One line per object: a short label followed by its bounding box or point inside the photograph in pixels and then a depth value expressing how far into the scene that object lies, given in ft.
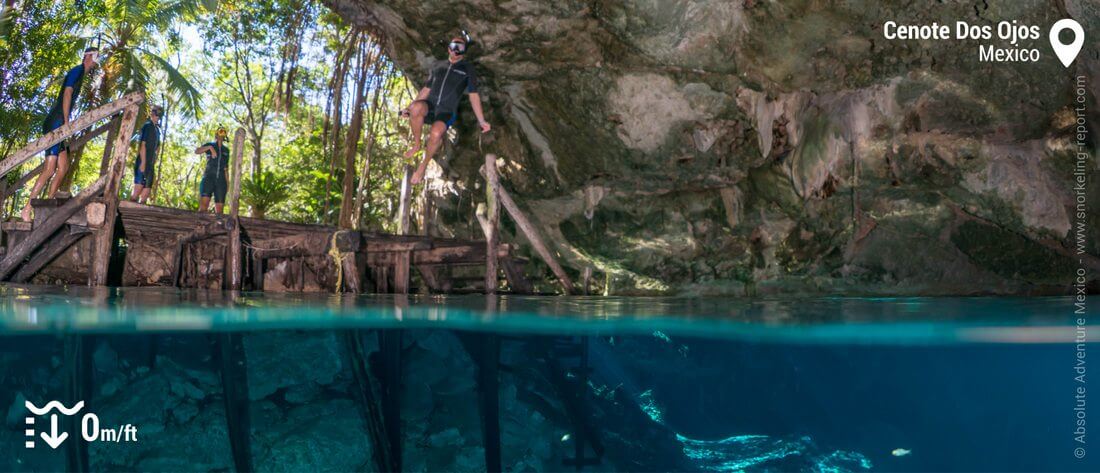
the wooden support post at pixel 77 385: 24.16
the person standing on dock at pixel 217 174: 49.49
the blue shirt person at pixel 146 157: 45.06
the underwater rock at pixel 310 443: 25.49
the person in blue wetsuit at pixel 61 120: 39.17
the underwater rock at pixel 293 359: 28.09
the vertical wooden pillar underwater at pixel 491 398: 25.49
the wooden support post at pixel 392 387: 26.03
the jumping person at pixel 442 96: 43.27
